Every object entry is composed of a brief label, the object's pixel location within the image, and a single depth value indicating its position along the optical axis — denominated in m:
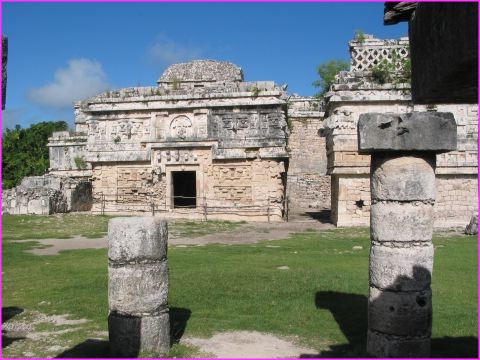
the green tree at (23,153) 29.31
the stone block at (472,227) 15.03
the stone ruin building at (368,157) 16.52
